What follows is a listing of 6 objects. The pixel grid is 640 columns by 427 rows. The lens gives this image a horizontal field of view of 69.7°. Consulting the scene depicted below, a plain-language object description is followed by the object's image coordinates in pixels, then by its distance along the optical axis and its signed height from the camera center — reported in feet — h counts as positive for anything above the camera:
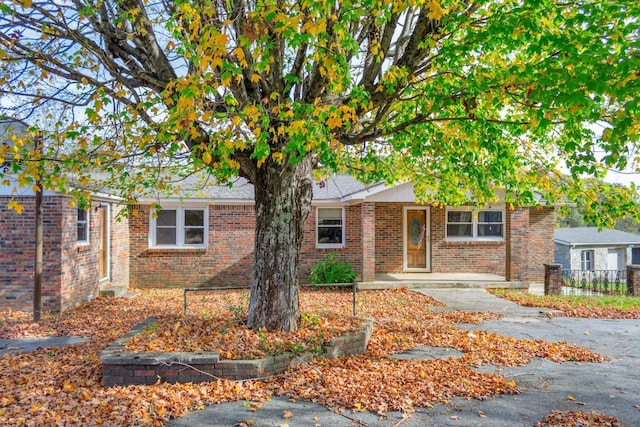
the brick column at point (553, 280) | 47.80 -4.92
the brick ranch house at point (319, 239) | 45.88 -0.81
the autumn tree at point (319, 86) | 15.84 +6.32
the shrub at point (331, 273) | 48.60 -4.36
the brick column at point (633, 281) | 51.02 -5.34
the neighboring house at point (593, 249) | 92.99 -3.31
